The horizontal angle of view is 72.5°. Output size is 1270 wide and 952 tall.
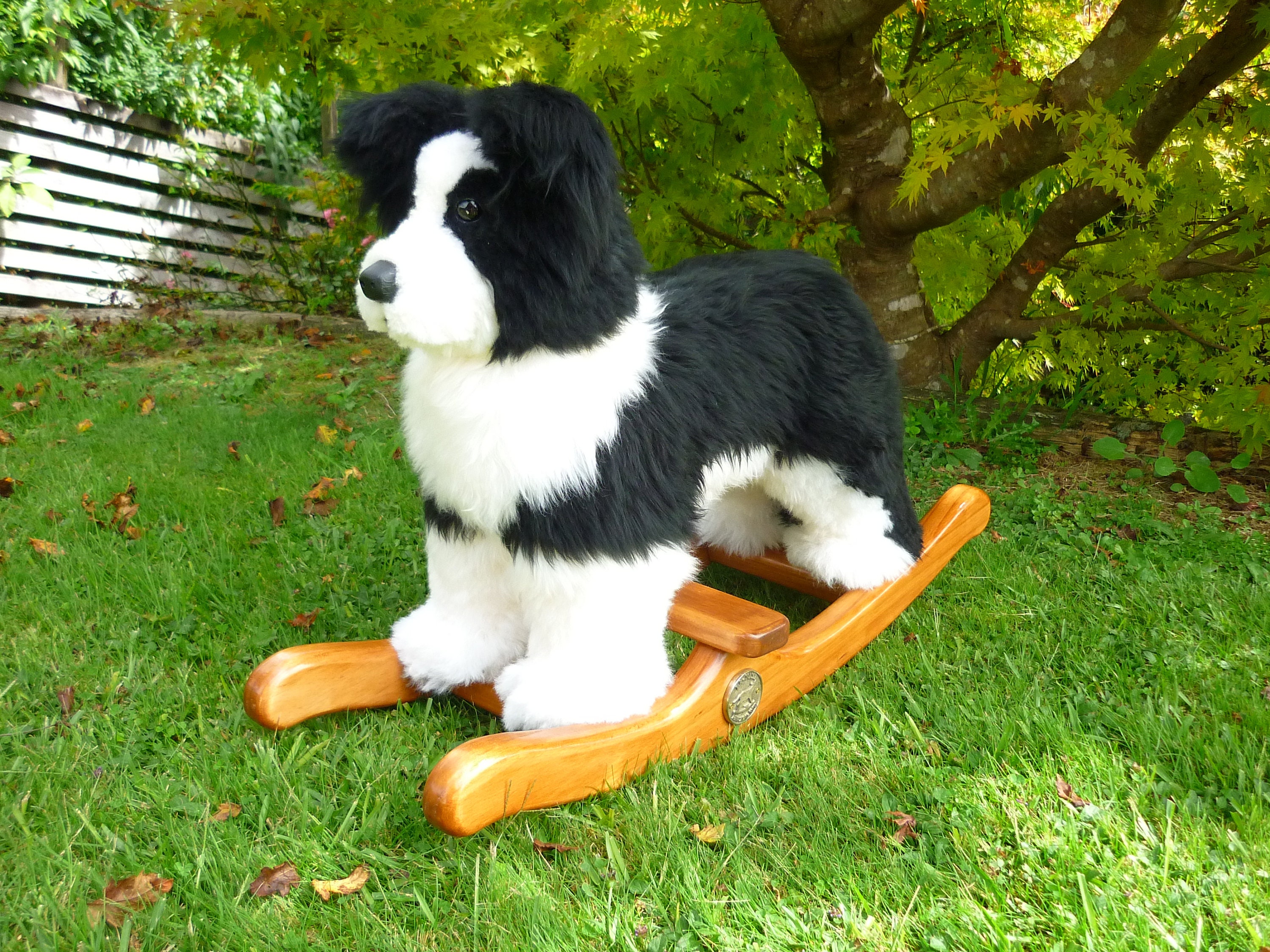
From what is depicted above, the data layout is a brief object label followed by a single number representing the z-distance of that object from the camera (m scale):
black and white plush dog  1.25
